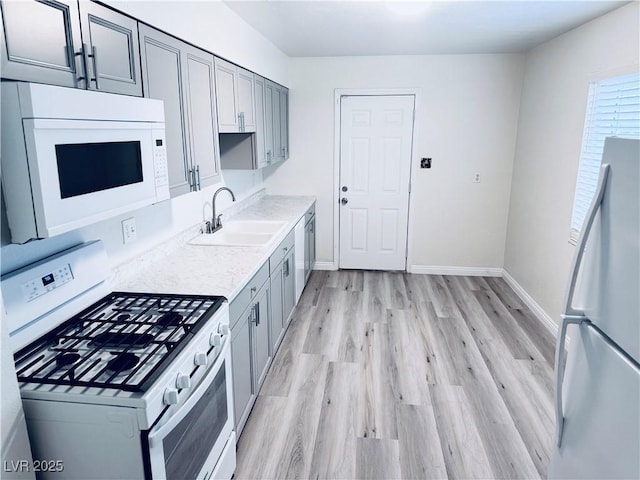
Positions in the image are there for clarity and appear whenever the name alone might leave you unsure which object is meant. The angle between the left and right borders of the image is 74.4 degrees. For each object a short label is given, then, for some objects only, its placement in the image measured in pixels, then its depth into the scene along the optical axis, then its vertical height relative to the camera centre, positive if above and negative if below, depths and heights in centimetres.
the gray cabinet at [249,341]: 217 -108
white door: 485 -34
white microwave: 116 -3
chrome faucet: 318 -56
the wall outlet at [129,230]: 222 -43
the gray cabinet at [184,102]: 188 +24
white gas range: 126 -71
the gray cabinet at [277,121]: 396 +29
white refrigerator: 126 -61
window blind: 281 +20
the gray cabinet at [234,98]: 268 +35
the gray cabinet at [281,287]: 301 -107
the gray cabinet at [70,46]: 114 +32
